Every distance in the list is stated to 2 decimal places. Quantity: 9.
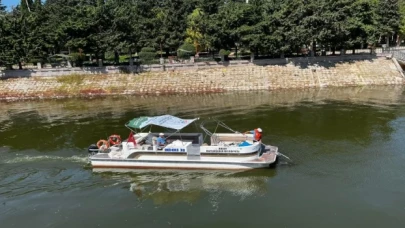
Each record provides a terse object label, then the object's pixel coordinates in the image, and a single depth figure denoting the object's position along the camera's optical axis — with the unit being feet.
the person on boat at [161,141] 84.58
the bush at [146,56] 208.03
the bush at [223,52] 205.28
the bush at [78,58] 205.95
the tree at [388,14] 245.78
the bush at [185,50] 213.25
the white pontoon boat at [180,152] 79.97
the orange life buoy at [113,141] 92.13
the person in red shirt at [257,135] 82.38
